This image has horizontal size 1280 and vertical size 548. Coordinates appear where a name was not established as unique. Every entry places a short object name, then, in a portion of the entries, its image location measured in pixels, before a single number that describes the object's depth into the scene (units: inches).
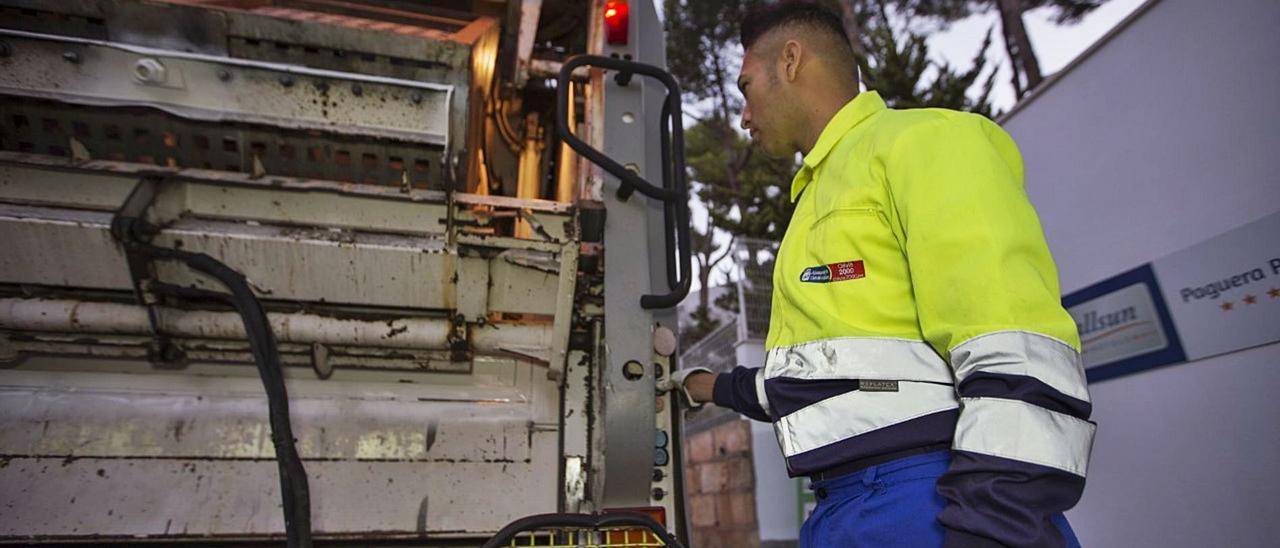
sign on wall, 97.6
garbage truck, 70.7
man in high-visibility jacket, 34.8
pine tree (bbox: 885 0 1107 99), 318.0
